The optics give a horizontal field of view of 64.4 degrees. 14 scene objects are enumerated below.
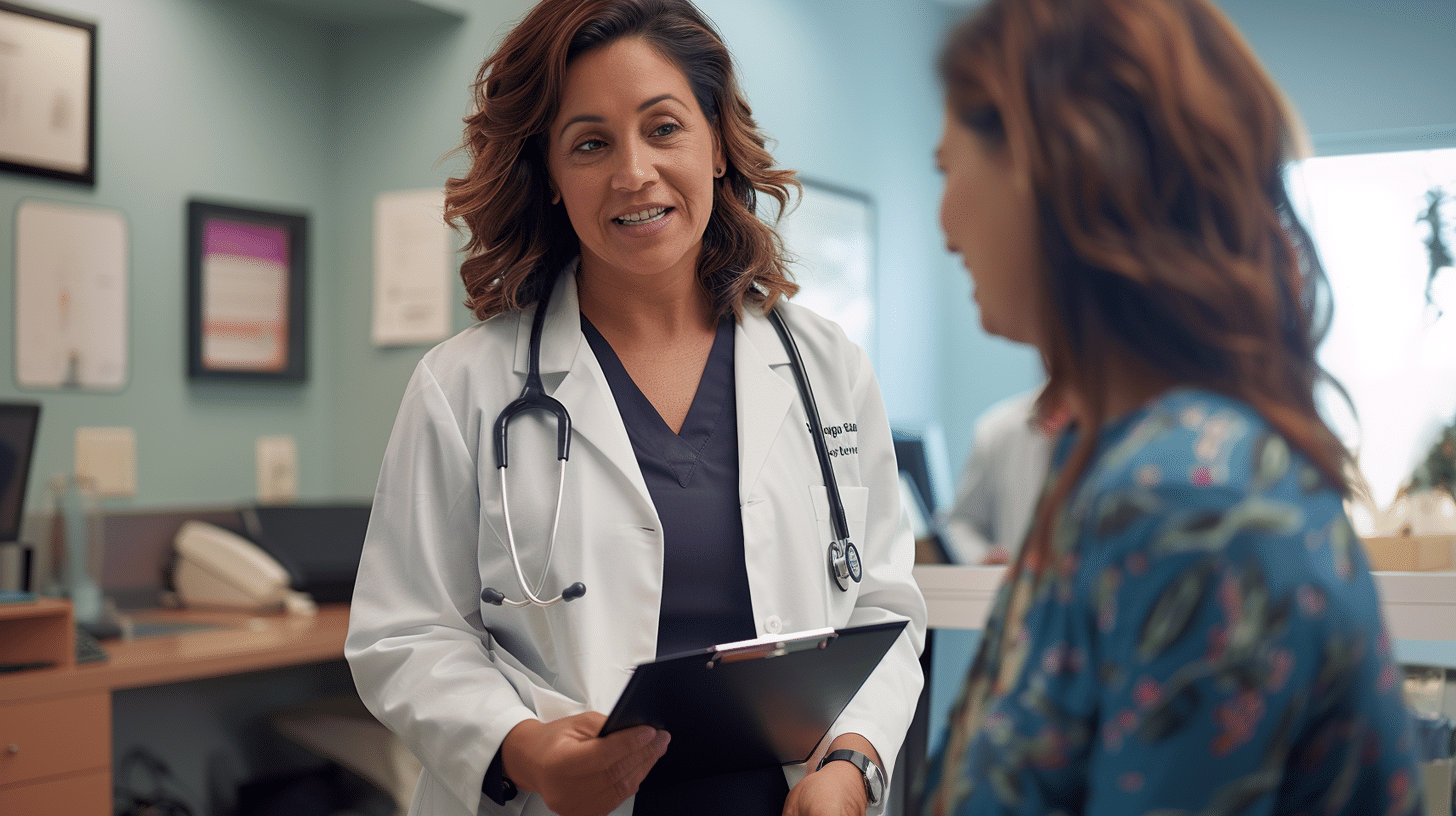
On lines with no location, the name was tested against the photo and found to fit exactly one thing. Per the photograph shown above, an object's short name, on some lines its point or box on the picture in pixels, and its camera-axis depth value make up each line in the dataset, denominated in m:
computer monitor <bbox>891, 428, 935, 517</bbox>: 2.09
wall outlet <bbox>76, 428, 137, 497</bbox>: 2.71
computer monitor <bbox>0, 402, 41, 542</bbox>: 2.34
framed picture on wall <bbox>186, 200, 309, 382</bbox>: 2.94
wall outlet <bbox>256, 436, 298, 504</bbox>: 3.06
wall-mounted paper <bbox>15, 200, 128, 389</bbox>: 2.63
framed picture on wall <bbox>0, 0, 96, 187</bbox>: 2.57
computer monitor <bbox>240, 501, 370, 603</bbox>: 2.81
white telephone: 2.73
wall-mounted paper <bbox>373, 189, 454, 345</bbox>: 2.95
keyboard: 2.10
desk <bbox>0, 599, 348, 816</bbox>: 1.93
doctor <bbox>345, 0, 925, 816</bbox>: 1.13
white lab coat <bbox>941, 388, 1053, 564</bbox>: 2.25
